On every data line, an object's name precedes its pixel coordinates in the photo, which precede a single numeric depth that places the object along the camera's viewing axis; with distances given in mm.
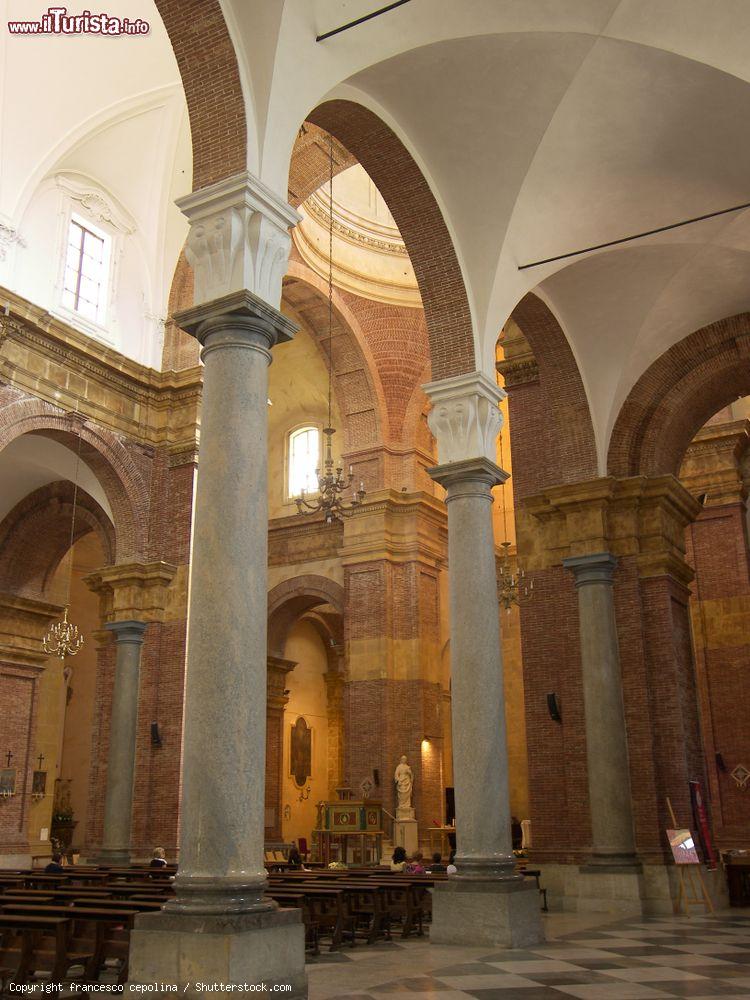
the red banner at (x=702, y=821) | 12898
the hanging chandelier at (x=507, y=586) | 18598
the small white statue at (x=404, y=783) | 20508
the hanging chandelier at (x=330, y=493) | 18234
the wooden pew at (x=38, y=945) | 6148
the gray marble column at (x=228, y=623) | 5914
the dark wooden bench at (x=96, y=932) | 6801
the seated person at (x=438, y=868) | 13344
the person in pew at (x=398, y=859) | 14406
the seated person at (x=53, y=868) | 12344
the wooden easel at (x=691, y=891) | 12242
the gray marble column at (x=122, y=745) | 15758
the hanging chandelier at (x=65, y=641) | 16438
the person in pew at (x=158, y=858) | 13836
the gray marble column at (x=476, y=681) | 9125
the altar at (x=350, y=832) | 18797
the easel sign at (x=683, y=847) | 11930
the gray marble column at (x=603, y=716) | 12234
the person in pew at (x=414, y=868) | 13106
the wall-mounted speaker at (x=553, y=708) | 13406
